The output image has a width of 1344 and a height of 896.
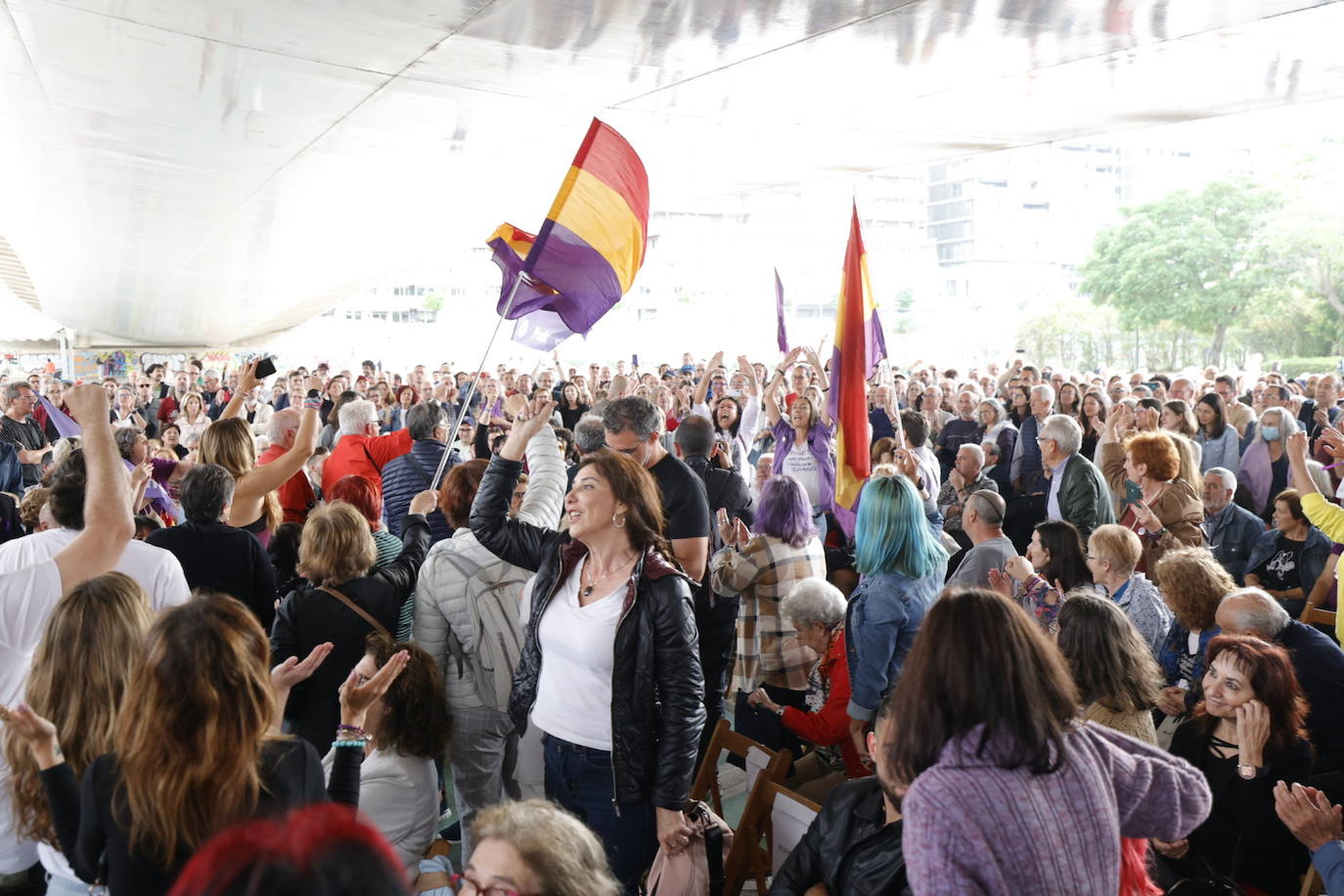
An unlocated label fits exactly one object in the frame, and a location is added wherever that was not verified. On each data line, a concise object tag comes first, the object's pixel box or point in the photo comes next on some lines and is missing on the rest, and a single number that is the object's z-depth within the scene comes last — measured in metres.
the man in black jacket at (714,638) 4.55
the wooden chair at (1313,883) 2.87
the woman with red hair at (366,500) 4.36
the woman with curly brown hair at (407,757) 3.10
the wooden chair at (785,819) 3.11
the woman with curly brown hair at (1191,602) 3.88
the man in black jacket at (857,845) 2.32
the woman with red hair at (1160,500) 5.38
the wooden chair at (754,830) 3.25
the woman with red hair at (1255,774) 3.01
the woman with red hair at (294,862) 0.92
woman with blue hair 3.79
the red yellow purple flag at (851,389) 6.05
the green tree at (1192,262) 41.97
